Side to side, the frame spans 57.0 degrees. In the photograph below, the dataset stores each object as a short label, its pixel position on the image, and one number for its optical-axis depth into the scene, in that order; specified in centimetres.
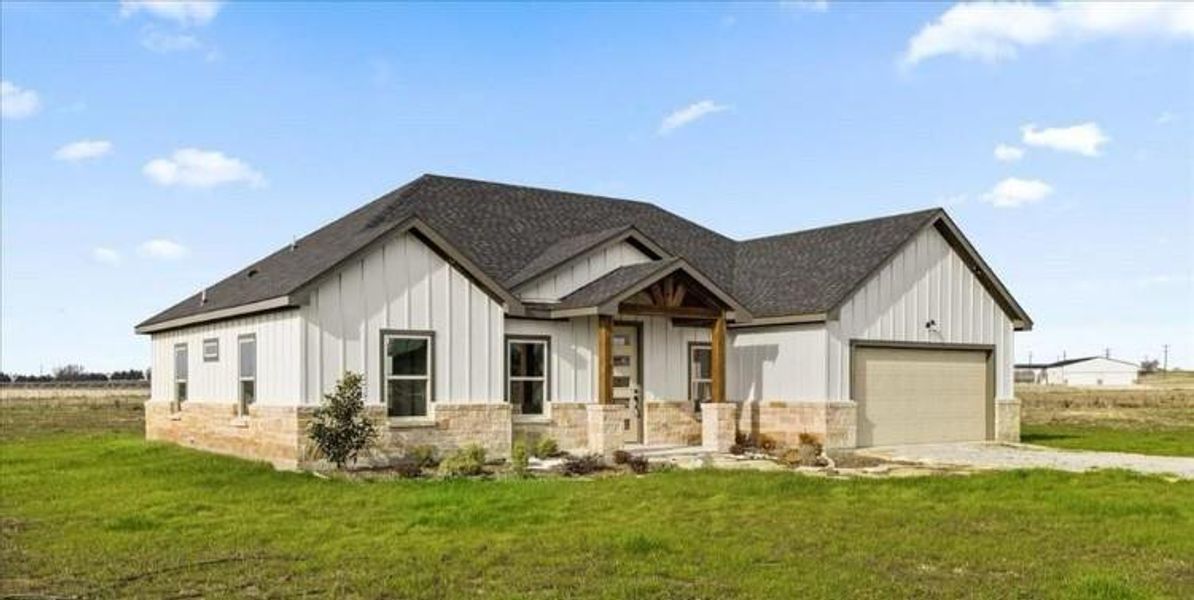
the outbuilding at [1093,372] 14538
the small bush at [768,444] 2573
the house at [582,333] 2109
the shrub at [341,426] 1961
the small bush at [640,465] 1961
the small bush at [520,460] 1913
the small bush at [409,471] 1900
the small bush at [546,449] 2253
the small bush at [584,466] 1953
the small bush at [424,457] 2073
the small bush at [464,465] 1916
